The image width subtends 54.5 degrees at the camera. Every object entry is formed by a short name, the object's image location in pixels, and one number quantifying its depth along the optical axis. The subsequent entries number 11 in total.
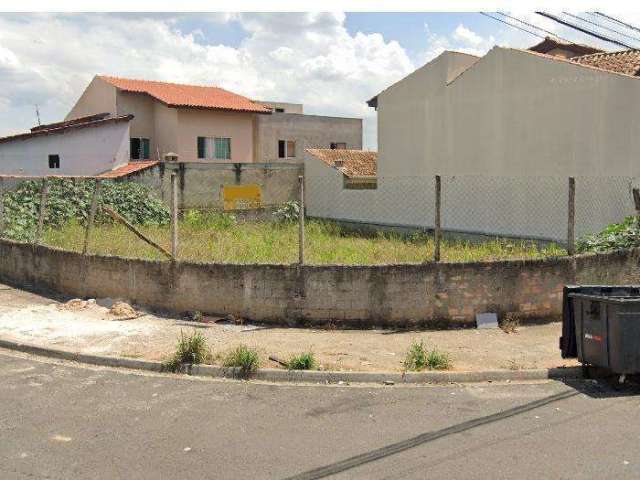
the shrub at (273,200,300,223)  22.95
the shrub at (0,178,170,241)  14.34
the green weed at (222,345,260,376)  6.66
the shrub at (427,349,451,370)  6.71
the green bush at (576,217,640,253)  9.98
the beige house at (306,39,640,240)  16.02
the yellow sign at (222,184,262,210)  23.91
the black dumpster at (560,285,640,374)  5.94
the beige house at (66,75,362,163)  27.98
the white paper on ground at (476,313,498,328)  8.43
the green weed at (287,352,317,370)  6.68
